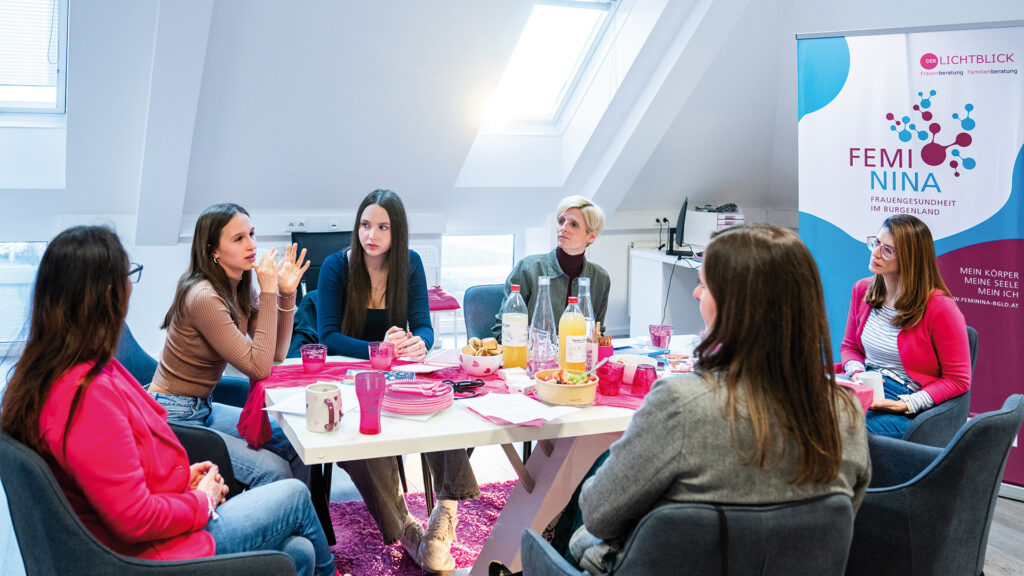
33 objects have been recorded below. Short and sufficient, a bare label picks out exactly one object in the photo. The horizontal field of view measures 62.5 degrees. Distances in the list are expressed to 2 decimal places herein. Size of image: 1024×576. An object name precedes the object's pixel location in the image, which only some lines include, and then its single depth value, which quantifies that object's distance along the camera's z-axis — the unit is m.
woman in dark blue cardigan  2.73
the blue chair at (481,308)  3.40
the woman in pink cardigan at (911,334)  2.69
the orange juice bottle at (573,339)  2.30
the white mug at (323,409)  1.93
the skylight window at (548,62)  4.80
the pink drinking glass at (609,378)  2.26
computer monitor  5.54
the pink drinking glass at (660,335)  2.79
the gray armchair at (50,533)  1.47
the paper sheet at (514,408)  2.04
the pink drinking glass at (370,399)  1.89
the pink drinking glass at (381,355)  2.52
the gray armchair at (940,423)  2.61
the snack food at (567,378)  2.19
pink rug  2.72
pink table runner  2.38
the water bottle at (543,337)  2.48
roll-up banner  3.26
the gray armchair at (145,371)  2.84
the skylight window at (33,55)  4.02
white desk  5.50
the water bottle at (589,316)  2.46
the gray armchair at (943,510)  1.89
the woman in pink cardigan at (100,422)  1.53
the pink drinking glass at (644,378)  2.30
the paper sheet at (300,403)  2.09
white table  1.89
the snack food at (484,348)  2.54
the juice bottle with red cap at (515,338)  2.51
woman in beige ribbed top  2.42
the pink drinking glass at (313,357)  2.54
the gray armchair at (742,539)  1.33
